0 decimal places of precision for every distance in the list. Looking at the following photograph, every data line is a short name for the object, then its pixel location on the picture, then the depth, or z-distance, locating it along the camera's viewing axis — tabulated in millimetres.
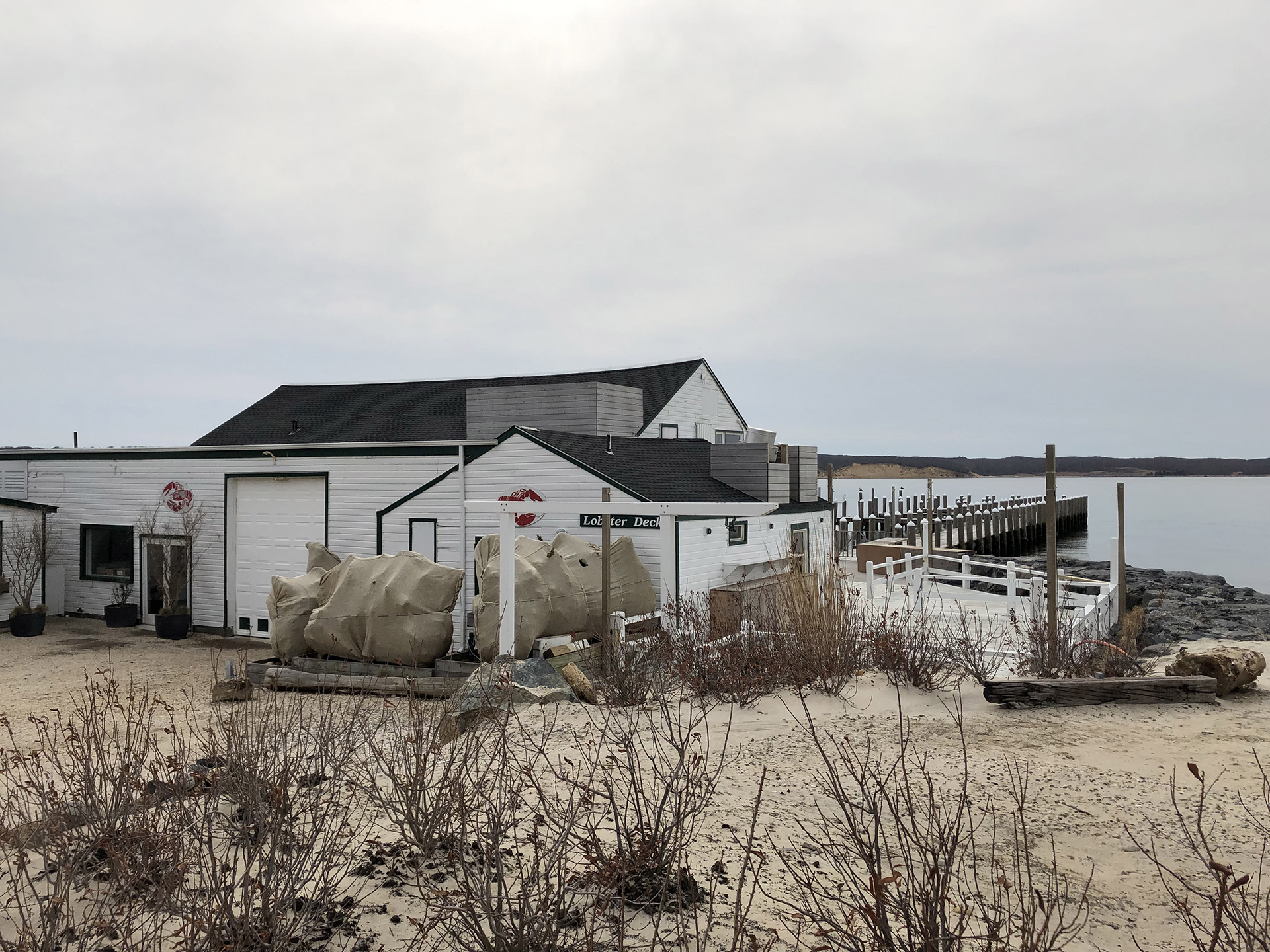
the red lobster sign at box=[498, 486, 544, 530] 16422
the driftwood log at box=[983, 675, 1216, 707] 8969
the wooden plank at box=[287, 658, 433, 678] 13320
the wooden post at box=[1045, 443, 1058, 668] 10836
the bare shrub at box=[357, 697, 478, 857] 5027
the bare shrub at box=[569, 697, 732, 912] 4371
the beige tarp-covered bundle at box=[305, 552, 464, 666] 13711
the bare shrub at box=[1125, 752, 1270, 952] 3094
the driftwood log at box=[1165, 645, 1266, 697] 9234
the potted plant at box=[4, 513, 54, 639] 20828
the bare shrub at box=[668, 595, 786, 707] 9547
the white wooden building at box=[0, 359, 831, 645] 17078
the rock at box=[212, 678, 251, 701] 12148
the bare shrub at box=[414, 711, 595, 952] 3787
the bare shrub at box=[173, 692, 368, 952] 3908
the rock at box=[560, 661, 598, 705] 10478
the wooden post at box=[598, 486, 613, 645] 12883
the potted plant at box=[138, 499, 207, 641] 20812
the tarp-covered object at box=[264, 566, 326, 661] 14602
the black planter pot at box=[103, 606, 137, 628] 21953
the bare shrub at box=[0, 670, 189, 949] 3916
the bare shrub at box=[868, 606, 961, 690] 10102
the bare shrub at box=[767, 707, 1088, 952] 3277
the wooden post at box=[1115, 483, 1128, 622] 17609
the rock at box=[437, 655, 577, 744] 7246
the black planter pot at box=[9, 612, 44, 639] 20781
